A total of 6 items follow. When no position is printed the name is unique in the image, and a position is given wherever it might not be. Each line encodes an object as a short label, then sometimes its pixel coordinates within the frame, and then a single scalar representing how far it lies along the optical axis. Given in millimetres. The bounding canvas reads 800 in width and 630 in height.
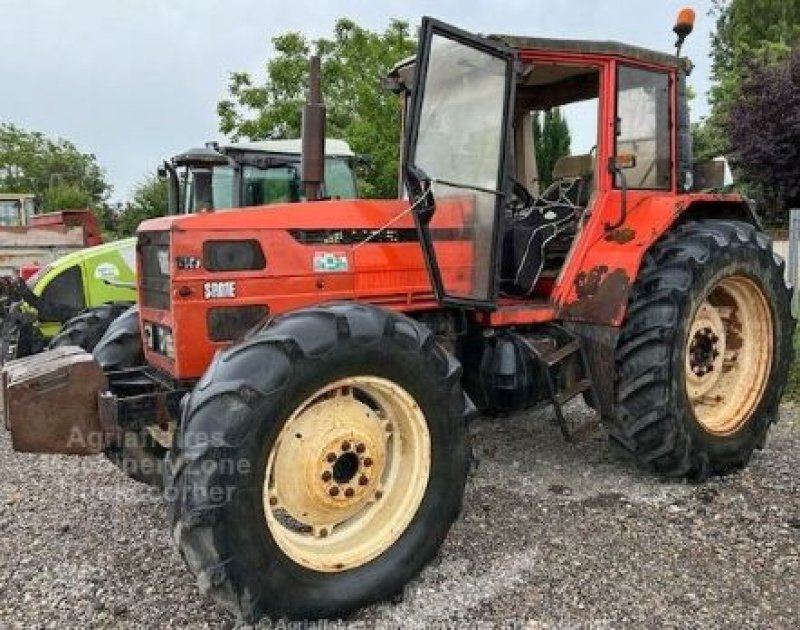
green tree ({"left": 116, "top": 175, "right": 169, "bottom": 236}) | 30125
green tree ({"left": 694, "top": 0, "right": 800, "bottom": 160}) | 20109
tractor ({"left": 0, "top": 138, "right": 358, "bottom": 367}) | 6527
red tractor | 2844
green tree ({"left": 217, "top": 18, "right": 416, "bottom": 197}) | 17219
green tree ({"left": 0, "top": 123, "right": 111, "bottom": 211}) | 48406
